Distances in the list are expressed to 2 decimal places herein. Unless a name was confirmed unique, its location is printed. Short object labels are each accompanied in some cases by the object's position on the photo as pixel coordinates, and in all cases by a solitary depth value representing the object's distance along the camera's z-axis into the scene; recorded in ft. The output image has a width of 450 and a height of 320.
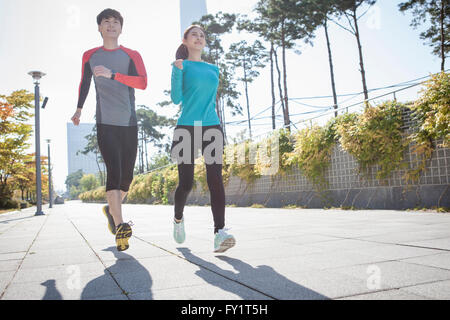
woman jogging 10.07
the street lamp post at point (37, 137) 45.34
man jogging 10.61
